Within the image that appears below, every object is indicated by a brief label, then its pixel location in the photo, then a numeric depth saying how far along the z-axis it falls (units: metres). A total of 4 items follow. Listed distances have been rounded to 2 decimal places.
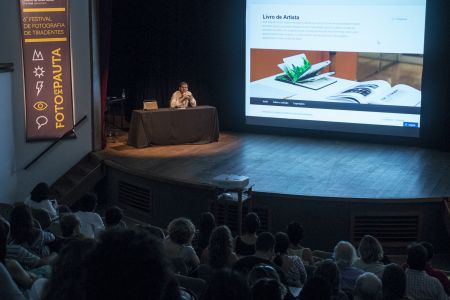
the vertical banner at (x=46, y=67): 8.30
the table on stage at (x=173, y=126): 9.27
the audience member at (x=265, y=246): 3.91
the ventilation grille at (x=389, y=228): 6.66
